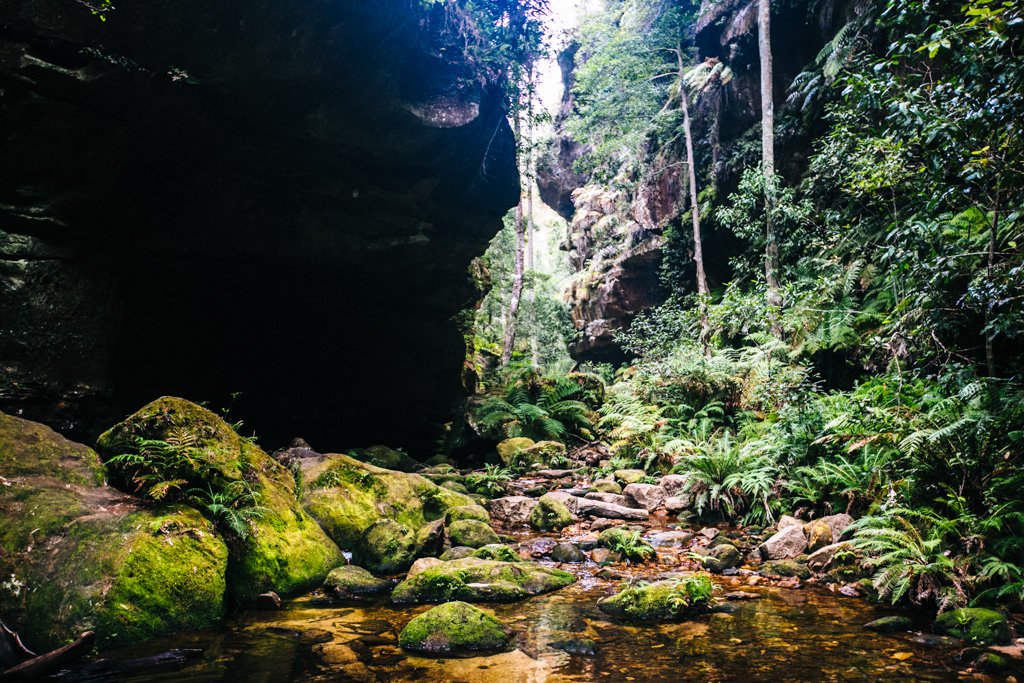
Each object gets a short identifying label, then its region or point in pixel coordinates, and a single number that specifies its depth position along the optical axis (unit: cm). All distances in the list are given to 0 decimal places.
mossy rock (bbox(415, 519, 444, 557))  533
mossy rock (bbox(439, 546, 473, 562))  517
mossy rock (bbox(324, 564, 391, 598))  448
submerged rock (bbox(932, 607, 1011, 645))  338
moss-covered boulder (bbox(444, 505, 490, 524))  619
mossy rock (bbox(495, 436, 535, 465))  1089
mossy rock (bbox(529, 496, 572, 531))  703
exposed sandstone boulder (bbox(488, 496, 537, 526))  743
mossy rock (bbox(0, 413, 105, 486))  413
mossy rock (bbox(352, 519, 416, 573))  512
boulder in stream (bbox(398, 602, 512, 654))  343
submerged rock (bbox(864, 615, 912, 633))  371
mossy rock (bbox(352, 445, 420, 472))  1044
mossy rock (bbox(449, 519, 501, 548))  565
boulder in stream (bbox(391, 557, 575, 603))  436
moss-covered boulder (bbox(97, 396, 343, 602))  432
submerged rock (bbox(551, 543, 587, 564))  563
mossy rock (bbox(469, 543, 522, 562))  515
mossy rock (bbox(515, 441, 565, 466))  1084
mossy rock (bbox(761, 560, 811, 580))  490
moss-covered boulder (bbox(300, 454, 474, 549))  552
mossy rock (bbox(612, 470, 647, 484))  894
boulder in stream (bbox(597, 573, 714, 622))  404
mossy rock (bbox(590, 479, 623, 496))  855
